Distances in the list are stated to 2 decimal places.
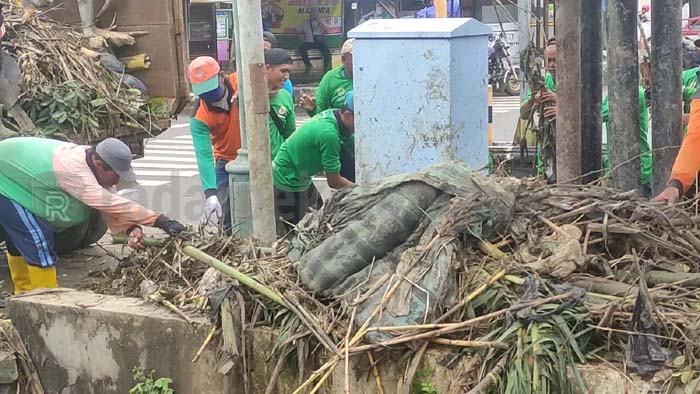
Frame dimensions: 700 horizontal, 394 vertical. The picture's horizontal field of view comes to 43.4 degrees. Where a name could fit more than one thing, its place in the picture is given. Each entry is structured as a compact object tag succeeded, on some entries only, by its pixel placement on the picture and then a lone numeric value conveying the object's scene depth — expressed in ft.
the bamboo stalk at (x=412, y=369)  10.72
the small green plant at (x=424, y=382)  10.92
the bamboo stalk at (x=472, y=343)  10.12
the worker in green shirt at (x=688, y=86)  20.62
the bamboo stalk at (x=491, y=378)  10.00
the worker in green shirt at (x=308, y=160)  19.19
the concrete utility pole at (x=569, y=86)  15.58
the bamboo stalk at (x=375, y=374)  11.09
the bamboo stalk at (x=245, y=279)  11.94
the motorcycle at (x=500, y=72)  71.67
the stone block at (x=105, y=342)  13.23
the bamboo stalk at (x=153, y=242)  16.11
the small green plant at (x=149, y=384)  13.39
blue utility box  16.12
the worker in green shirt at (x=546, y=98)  19.29
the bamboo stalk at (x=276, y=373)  11.86
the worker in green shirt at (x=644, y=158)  17.45
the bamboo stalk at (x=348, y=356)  10.59
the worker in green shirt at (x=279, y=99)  20.99
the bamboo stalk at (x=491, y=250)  11.43
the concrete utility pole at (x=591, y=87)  15.96
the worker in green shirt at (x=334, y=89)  24.39
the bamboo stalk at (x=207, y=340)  12.64
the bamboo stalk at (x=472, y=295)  10.71
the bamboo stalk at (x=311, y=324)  10.98
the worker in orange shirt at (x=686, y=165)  14.12
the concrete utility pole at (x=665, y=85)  14.98
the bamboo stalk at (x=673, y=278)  10.96
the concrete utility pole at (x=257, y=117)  16.58
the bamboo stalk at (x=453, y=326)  10.30
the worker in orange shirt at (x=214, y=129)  20.83
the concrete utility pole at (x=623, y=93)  14.90
